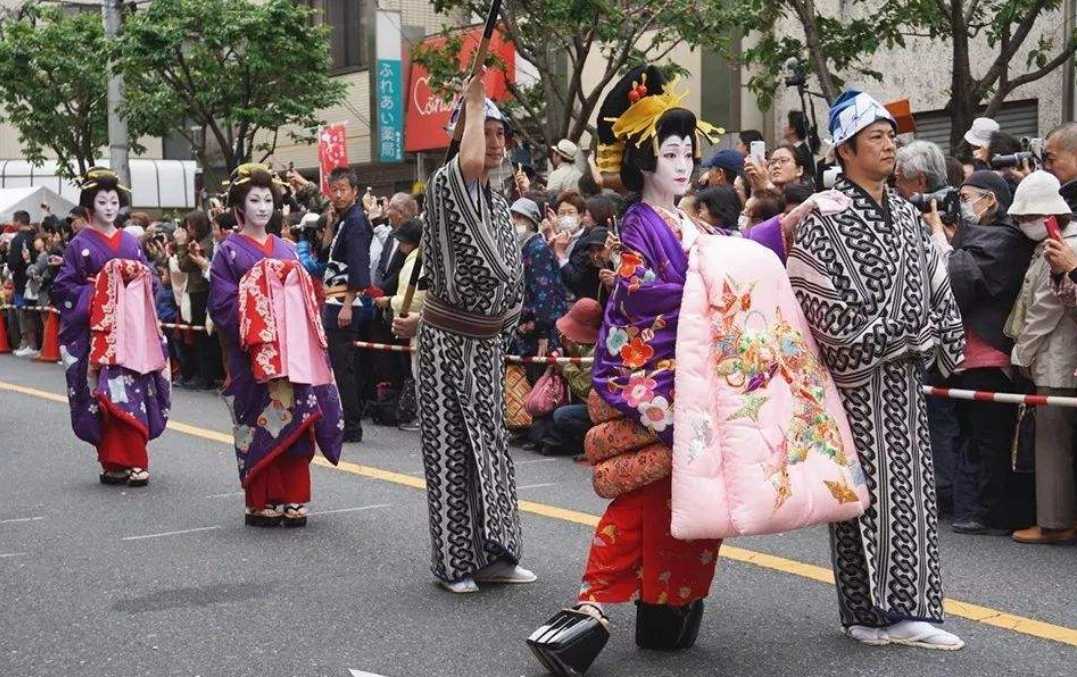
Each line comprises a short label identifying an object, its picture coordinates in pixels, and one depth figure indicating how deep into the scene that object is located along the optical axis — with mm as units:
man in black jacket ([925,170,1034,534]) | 7051
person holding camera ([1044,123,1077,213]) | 6973
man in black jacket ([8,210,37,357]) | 19078
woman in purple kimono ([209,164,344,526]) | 7418
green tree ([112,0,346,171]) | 21062
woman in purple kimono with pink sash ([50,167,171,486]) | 8859
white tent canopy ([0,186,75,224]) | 27441
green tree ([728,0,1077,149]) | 11766
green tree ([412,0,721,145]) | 15047
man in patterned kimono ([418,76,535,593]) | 5840
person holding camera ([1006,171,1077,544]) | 6707
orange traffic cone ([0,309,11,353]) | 19844
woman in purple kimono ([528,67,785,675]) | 4625
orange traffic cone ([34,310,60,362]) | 17906
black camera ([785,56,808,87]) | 9812
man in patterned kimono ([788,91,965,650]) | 4762
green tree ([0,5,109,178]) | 26094
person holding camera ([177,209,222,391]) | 14102
